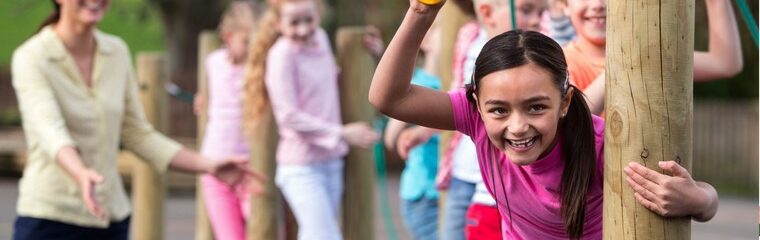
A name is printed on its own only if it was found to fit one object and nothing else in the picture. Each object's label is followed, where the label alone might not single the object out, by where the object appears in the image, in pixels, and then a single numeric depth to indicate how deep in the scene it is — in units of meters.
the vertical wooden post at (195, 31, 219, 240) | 9.46
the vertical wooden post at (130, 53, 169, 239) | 9.45
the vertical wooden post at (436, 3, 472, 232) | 7.23
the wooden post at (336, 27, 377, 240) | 8.06
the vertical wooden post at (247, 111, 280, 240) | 8.20
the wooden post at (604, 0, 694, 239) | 3.52
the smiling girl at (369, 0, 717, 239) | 3.54
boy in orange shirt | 4.42
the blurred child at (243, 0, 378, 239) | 7.76
